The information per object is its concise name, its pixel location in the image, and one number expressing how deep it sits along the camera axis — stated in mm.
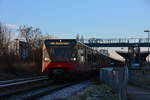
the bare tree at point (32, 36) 58081
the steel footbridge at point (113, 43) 79694
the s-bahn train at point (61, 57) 23172
